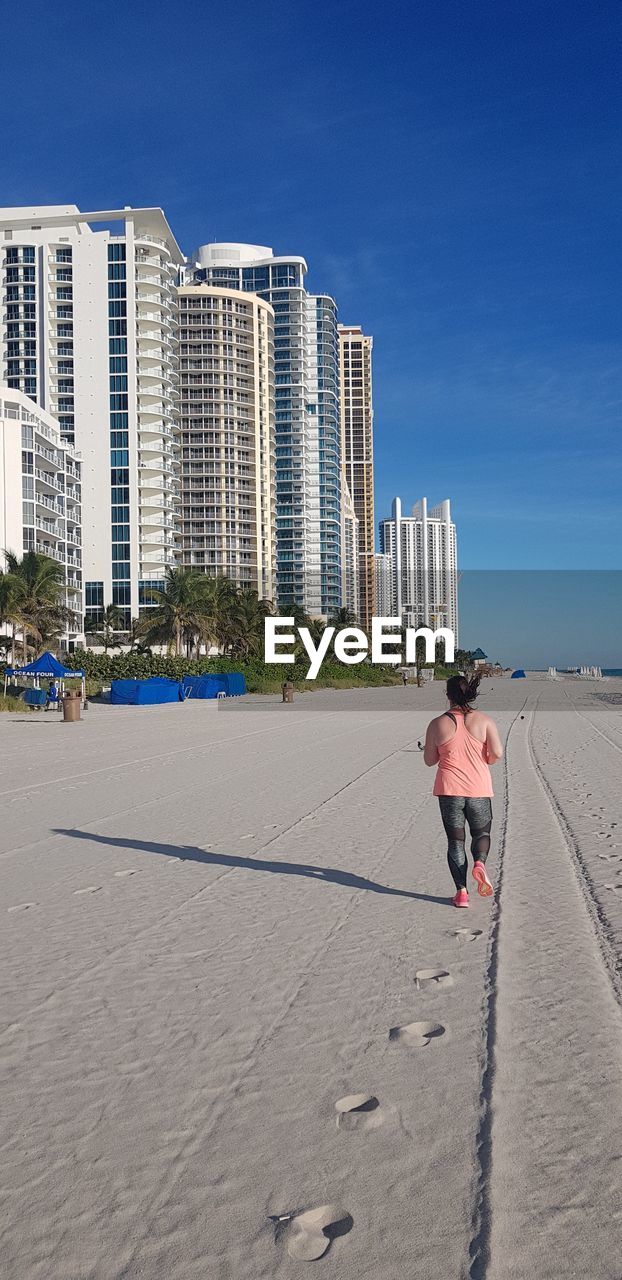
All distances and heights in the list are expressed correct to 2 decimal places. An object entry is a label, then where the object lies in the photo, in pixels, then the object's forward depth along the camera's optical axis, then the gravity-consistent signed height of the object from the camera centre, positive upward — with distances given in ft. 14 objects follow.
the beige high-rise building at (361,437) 582.76 +138.39
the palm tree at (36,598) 163.84 +11.84
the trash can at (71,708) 102.32 -4.31
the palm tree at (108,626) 271.49 +11.63
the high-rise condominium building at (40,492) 213.66 +40.61
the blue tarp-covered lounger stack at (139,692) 146.10 -3.94
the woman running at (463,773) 20.63 -2.37
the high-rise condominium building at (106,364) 309.01 +96.71
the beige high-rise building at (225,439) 384.68 +88.94
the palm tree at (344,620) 333.37 +15.77
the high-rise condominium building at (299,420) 443.73 +110.66
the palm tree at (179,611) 222.89 +12.35
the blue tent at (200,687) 168.45 -3.76
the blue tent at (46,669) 126.41 -0.25
